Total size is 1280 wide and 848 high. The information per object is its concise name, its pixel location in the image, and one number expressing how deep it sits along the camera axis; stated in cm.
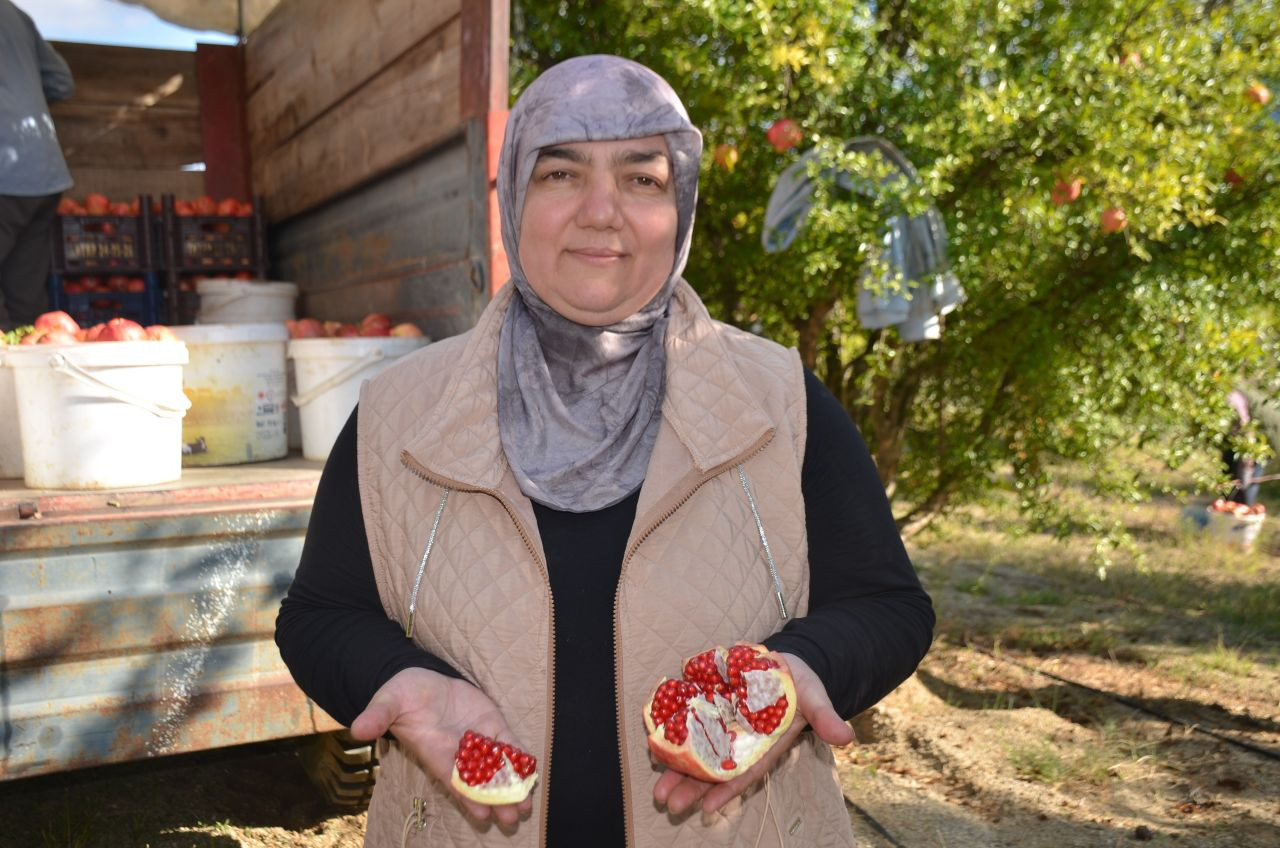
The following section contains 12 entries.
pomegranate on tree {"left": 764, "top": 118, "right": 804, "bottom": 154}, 497
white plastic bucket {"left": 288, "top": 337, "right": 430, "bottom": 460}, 373
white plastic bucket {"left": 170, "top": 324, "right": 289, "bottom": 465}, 373
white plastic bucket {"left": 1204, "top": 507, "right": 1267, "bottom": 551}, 832
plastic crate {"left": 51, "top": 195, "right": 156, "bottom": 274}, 525
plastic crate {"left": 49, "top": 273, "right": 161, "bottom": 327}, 523
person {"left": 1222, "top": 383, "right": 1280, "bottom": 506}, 703
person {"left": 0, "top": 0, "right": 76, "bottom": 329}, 478
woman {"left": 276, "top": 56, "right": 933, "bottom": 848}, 166
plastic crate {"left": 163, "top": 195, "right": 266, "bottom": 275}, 545
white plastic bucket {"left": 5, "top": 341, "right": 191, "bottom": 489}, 309
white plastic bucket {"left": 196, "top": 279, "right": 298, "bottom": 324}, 504
